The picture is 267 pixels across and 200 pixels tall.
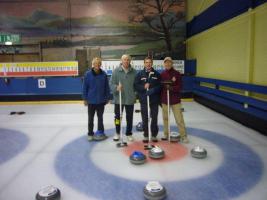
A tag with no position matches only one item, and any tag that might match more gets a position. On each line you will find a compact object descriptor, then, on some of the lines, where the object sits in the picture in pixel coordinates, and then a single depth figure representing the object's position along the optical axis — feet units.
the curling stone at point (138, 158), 12.51
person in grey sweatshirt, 15.93
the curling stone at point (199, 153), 13.26
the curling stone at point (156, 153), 13.17
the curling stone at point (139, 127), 18.81
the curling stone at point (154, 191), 9.09
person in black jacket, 15.21
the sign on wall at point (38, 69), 33.86
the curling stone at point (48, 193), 9.09
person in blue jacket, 16.15
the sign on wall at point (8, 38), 34.12
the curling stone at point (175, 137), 16.05
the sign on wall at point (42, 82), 34.04
